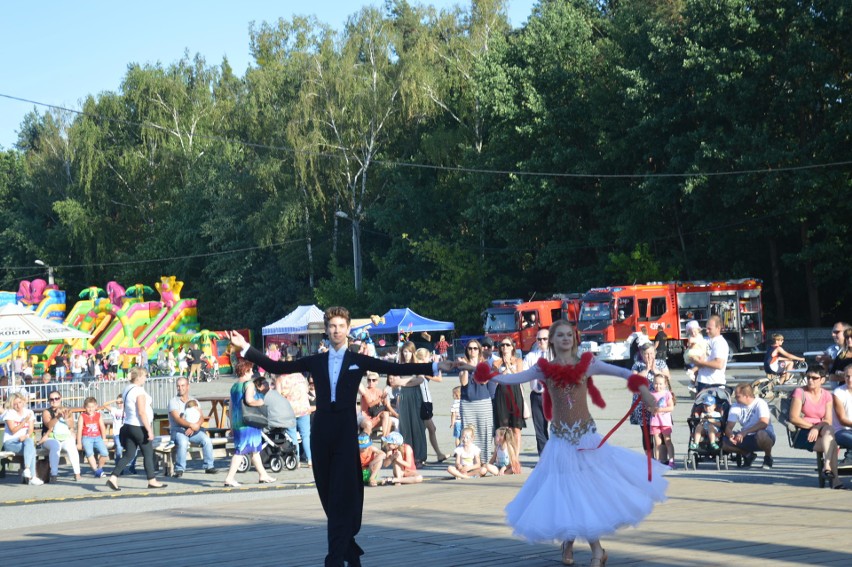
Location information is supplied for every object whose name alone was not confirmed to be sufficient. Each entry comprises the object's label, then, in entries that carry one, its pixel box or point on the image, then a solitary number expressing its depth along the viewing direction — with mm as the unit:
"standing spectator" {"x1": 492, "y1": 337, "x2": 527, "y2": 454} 14844
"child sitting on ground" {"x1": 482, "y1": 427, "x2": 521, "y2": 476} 14750
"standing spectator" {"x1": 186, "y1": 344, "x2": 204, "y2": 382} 49125
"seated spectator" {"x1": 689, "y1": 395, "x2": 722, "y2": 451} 14016
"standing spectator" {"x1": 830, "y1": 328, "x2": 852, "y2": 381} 13359
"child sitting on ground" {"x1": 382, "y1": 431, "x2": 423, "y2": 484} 14328
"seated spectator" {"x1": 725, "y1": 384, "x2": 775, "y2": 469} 13719
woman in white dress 7594
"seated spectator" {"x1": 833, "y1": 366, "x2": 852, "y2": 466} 12023
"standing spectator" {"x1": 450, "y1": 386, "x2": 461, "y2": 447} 15805
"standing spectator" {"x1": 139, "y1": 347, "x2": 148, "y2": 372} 53778
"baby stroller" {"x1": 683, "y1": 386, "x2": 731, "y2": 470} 14055
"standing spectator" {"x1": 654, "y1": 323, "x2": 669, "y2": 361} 35075
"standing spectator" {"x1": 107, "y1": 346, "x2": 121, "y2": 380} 53875
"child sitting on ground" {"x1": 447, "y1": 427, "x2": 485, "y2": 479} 14508
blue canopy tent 45000
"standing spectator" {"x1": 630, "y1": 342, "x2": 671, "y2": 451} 14653
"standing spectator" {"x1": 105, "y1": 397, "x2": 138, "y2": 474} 17859
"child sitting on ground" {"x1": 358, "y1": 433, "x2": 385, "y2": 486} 14328
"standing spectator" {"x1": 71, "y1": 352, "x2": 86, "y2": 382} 49606
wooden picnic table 19750
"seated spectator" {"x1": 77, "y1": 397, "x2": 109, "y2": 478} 17344
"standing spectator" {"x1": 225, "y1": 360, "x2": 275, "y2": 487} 15469
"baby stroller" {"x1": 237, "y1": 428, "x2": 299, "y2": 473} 16781
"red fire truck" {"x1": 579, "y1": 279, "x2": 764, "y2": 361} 40000
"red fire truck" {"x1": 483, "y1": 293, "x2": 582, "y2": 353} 43219
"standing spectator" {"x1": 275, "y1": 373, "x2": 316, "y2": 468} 17359
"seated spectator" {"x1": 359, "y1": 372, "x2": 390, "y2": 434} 15970
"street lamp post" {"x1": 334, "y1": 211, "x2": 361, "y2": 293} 60406
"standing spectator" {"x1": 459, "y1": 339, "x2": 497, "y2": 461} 15047
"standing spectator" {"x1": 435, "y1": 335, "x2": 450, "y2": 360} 47562
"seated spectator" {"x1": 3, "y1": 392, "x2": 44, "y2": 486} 16859
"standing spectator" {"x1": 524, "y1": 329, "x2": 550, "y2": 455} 14367
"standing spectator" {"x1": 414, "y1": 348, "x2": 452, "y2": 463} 16016
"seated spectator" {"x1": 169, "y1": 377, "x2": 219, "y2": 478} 16734
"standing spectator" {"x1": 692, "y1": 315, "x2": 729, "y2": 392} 14438
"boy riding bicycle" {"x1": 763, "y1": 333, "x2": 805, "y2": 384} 22812
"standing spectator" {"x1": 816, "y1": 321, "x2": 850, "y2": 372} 13812
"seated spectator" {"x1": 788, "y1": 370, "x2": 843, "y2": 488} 11812
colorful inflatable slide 62125
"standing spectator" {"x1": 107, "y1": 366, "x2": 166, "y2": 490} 15062
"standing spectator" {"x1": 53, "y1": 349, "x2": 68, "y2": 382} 47531
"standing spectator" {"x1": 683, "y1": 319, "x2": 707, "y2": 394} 14758
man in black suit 7938
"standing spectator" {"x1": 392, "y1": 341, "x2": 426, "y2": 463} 16141
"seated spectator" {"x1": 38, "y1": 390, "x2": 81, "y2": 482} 17109
